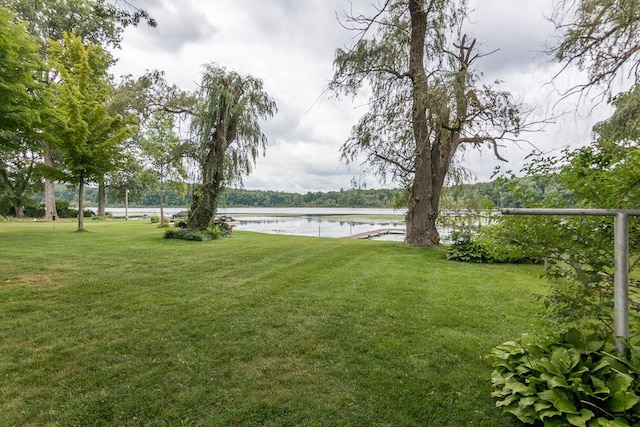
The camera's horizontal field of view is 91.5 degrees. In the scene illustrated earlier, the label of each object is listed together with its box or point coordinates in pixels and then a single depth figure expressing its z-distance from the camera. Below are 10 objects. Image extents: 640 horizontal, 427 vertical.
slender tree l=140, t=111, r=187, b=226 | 16.39
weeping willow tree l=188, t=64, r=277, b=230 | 11.85
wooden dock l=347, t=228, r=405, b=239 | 17.41
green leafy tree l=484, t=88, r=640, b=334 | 1.90
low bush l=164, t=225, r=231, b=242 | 11.18
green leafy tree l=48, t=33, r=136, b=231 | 11.49
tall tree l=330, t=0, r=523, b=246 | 8.34
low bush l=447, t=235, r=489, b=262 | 7.92
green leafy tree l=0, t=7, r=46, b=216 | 6.46
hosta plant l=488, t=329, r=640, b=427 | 1.66
